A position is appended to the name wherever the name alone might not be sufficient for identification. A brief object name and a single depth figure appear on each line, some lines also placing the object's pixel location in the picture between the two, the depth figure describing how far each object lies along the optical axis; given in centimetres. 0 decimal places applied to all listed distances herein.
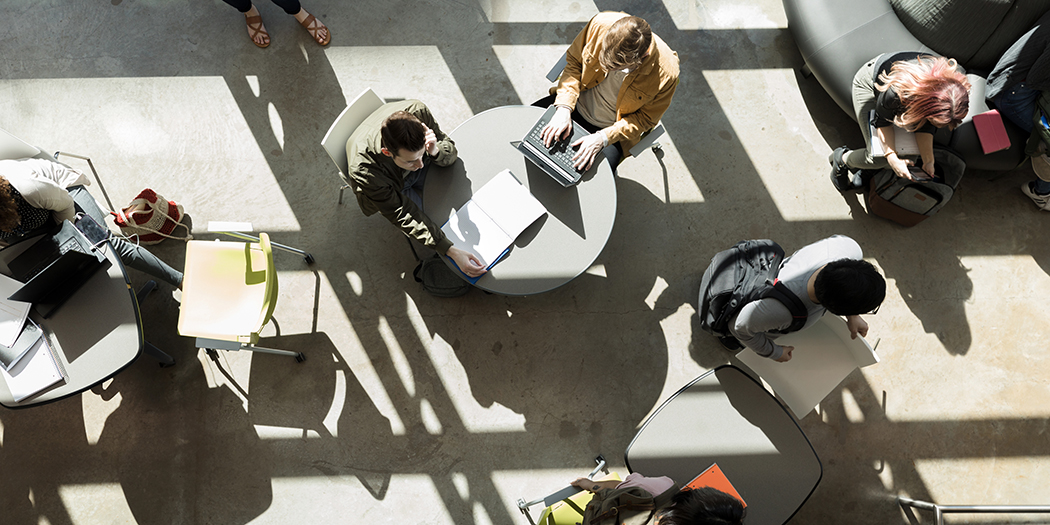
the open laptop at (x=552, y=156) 265
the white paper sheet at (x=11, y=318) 252
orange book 238
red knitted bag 322
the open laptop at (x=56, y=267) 246
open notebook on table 262
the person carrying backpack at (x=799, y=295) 216
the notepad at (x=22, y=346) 254
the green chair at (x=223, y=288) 287
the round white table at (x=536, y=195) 263
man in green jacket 238
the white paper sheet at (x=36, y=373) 251
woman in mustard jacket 242
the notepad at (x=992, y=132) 310
